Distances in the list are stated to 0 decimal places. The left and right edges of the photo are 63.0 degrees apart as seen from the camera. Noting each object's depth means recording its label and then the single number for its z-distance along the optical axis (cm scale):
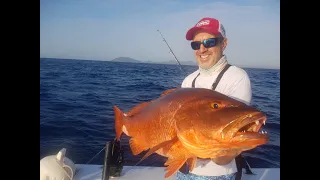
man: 188
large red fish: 142
